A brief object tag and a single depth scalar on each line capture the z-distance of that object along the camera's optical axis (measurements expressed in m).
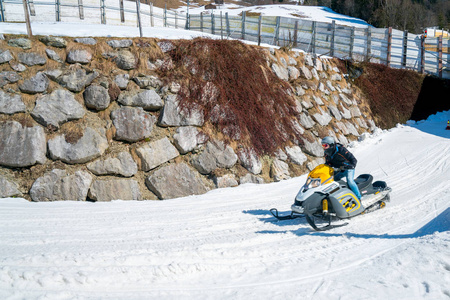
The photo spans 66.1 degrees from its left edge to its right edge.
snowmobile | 6.45
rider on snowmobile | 7.03
